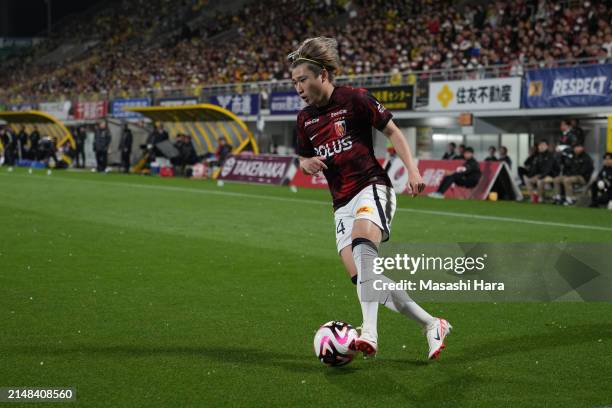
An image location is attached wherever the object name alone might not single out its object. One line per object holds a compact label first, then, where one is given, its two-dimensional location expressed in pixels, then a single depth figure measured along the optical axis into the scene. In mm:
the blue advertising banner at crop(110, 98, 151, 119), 41094
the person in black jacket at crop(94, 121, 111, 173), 34188
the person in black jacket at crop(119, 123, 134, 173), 33750
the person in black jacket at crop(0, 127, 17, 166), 41344
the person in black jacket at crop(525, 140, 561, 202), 21031
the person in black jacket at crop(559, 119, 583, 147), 20875
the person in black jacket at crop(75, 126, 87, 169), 39031
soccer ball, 5312
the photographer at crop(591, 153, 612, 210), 19412
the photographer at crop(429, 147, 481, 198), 21625
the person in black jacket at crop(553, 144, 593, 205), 20219
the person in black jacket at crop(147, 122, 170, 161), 32750
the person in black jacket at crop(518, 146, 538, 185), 21750
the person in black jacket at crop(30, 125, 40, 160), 40375
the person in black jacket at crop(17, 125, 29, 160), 40944
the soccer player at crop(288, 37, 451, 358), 5363
